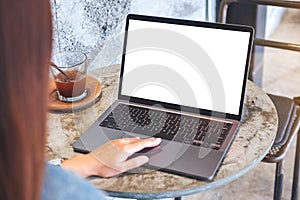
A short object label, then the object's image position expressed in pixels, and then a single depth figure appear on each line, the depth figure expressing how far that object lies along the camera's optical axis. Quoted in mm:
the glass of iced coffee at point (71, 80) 1268
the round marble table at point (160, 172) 983
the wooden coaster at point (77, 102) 1267
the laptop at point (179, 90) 1111
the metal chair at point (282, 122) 1513
